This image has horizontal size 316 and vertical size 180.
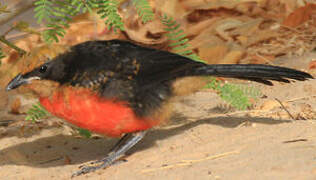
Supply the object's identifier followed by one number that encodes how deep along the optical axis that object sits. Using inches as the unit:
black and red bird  265.4
